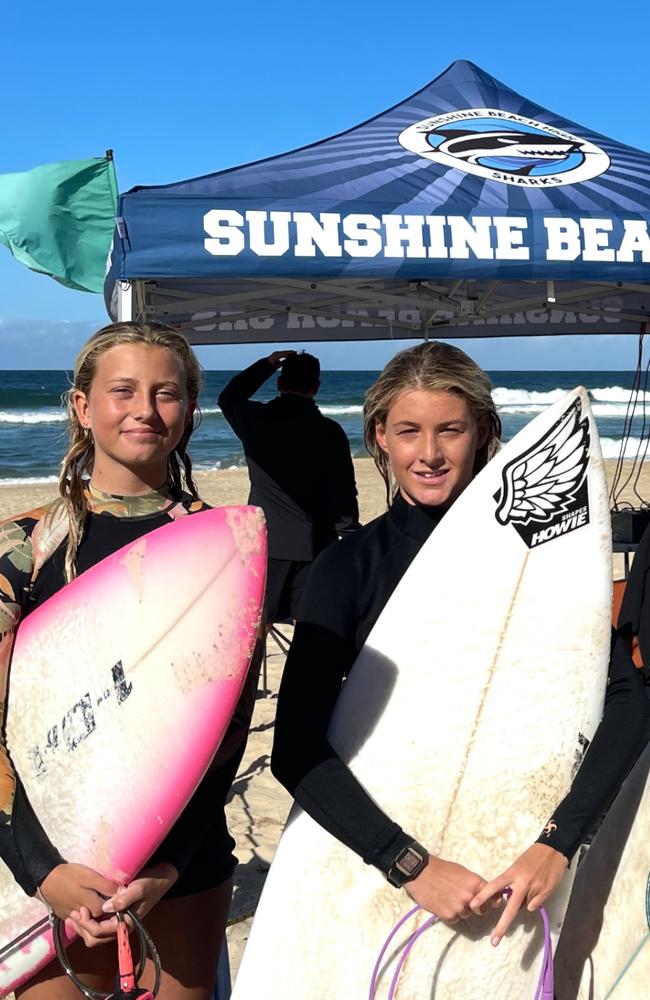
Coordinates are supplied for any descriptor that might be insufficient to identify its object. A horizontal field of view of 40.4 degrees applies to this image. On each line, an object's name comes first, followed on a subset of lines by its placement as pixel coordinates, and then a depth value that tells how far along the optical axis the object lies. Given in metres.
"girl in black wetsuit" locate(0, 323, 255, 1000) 1.42
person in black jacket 4.07
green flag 3.39
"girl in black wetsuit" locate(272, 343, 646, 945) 1.37
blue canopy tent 2.74
